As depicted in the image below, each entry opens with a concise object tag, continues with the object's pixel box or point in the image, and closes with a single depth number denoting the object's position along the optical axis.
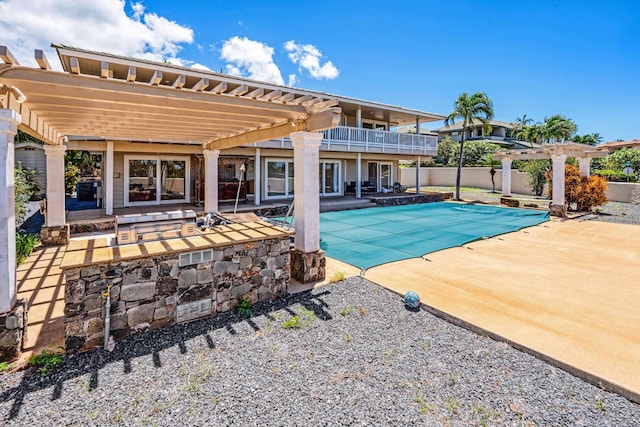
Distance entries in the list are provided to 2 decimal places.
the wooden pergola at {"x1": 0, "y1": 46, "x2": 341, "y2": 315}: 3.29
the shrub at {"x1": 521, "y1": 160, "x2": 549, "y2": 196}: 21.42
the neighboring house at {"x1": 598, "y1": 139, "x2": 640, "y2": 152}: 35.53
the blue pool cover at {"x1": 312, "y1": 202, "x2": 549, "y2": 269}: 7.61
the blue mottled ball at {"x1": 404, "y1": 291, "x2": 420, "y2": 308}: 4.55
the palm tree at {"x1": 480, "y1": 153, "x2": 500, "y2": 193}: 25.53
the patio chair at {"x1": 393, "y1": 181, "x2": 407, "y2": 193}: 21.16
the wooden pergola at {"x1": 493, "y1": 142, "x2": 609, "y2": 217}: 13.36
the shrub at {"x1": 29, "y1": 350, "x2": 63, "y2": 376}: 3.11
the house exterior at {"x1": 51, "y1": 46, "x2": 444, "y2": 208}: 11.02
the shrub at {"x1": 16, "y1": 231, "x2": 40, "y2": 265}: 6.38
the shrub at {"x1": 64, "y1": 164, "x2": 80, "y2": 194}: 19.25
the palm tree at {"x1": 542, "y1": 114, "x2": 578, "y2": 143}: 32.84
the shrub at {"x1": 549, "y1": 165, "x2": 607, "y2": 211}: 14.64
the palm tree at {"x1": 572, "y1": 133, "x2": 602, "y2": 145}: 38.31
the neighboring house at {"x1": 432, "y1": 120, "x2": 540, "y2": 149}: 40.66
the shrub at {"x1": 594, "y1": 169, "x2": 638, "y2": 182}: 21.62
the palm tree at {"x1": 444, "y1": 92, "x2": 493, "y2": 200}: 18.95
